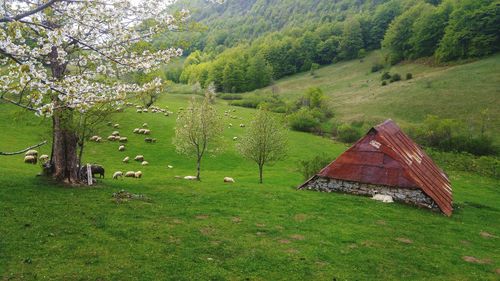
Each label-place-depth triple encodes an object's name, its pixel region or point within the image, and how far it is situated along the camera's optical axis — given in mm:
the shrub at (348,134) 71875
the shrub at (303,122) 80688
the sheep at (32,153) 38450
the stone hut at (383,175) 28891
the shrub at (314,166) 39188
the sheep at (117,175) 35253
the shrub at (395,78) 105500
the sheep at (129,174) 37697
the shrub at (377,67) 128875
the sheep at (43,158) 38094
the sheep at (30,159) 36250
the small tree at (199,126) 39531
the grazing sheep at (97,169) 32031
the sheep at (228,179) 39078
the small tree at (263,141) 40562
